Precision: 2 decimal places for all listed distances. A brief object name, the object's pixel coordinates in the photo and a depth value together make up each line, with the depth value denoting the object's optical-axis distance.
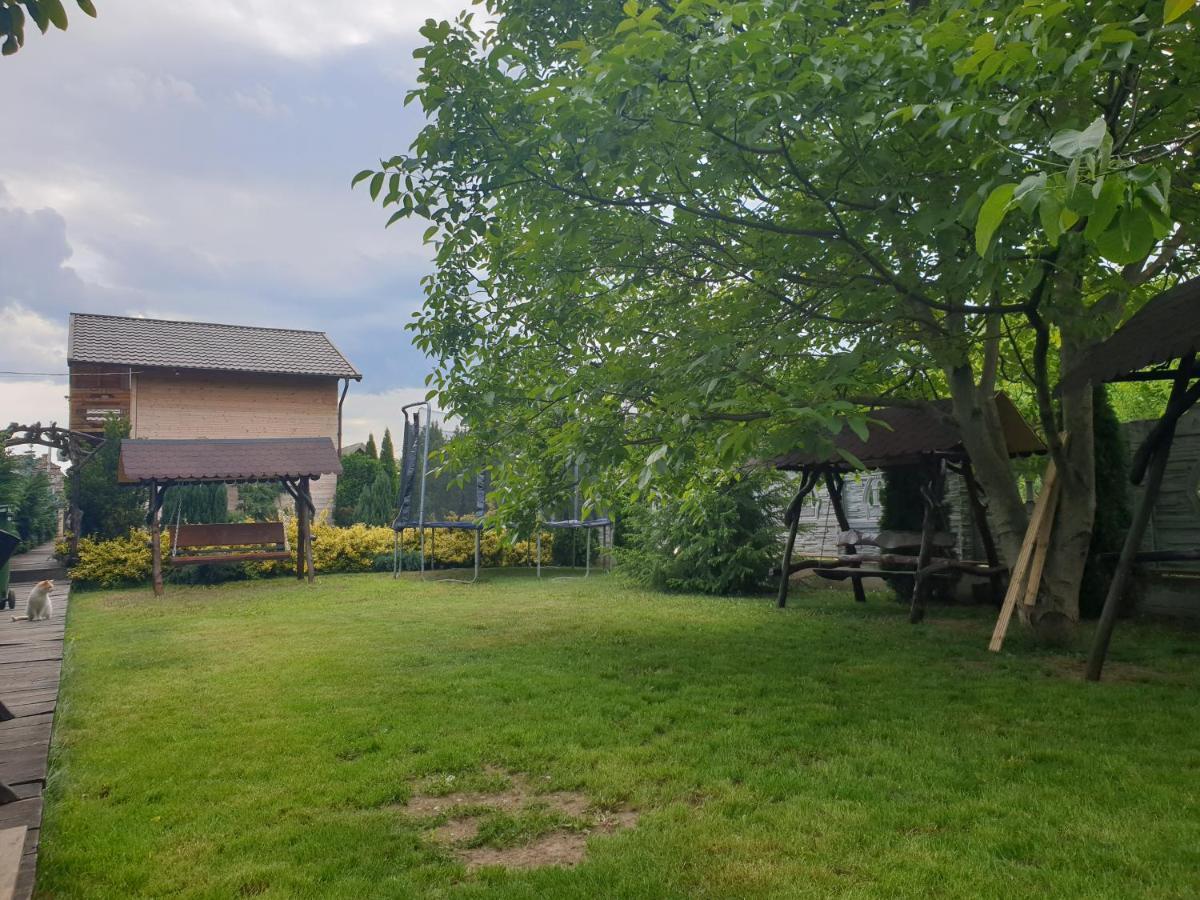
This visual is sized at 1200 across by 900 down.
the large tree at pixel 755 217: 3.60
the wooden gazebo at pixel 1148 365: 4.34
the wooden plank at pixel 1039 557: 6.09
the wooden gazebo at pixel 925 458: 7.41
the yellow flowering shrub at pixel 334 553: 11.93
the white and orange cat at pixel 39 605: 6.52
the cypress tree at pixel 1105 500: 7.60
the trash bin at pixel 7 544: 4.12
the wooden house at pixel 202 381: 19.81
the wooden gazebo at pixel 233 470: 11.20
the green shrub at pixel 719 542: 10.55
